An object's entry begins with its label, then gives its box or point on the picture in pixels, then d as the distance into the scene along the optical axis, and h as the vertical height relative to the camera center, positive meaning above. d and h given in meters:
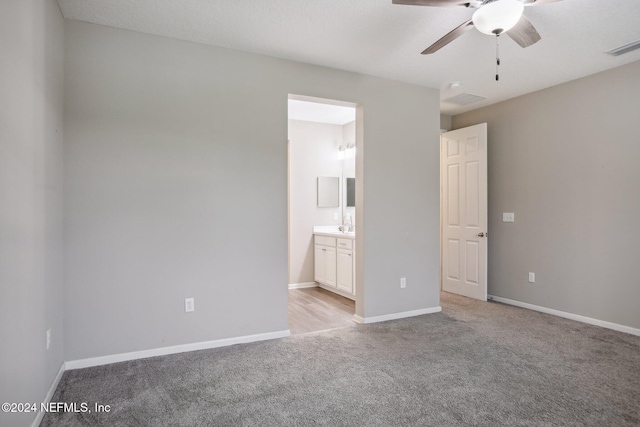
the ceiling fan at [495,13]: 2.08 +1.13
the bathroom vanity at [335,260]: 4.67 -0.69
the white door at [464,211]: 4.75 -0.03
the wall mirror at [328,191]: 5.85 +0.29
